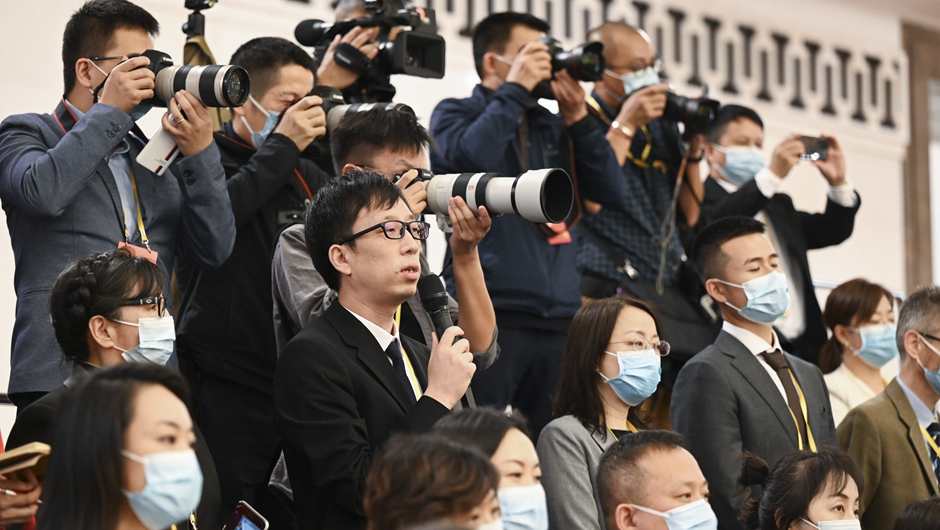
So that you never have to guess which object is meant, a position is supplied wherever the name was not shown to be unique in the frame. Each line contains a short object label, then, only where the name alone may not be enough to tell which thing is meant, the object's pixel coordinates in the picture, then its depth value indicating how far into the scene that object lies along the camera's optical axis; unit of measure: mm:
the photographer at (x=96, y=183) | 5434
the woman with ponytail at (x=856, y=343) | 8336
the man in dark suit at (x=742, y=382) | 6355
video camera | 7180
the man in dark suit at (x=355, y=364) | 4793
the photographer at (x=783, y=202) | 8578
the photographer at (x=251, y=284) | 6156
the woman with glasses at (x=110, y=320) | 5051
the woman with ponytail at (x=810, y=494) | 5695
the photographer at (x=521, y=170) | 7227
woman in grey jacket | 5727
